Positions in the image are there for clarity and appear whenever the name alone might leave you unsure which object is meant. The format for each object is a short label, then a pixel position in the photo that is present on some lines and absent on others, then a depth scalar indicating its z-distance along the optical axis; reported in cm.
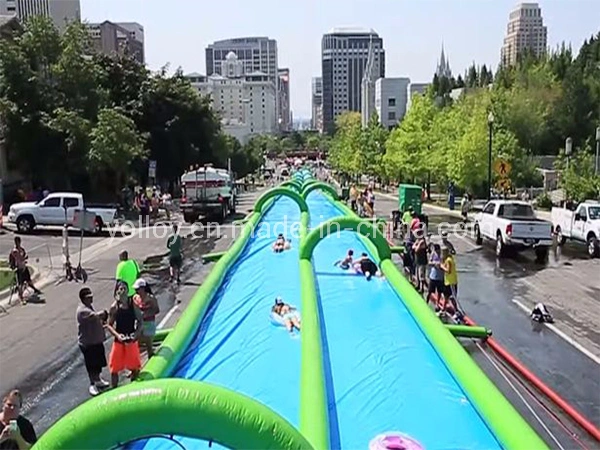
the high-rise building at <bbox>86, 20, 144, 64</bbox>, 16750
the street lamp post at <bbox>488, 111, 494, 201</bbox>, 3791
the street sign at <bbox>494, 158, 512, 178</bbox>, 3688
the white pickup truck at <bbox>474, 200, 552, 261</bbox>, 2462
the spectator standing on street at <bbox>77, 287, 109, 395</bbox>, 1077
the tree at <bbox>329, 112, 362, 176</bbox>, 8375
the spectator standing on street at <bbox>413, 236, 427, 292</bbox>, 1862
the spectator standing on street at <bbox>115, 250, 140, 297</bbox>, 1499
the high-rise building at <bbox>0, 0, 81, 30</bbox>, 17762
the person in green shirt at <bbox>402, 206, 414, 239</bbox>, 2473
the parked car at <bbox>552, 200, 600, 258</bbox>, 2586
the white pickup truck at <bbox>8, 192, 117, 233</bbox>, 3228
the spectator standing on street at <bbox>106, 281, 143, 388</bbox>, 1043
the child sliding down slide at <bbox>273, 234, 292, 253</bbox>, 2052
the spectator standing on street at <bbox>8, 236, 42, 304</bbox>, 1797
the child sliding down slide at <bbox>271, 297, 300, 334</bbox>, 1204
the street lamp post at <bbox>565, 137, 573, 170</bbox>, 4506
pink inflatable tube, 753
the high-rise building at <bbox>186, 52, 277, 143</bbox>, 15125
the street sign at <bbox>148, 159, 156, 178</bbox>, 4545
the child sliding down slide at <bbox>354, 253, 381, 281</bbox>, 1680
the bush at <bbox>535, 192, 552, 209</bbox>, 4512
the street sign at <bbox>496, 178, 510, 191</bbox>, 3800
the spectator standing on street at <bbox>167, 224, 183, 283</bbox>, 2020
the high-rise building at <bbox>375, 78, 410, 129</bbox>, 18388
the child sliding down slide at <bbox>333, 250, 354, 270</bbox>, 1778
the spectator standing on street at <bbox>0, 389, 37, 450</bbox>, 714
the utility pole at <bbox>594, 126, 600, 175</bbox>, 4216
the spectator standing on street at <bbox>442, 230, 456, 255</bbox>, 1650
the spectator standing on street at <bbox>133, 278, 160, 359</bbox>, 1157
